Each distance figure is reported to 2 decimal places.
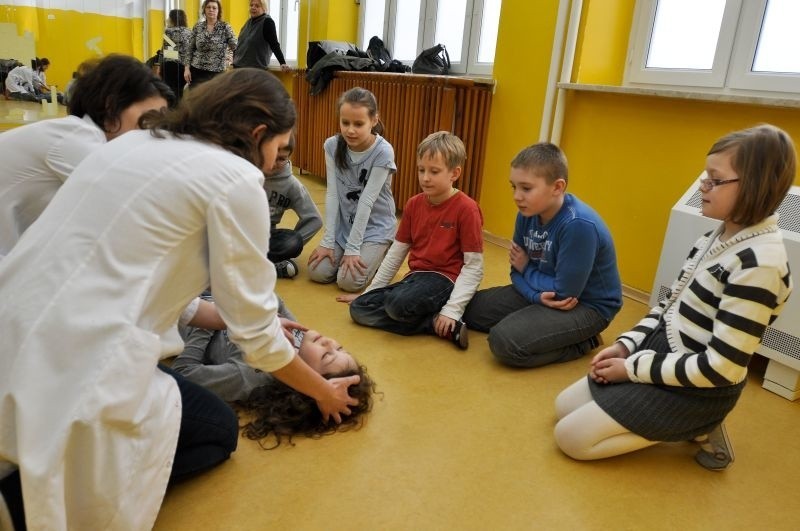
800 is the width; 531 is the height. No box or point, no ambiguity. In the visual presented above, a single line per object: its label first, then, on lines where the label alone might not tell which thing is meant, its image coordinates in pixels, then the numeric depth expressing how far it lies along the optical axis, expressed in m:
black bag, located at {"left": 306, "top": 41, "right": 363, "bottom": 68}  4.76
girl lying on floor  1.51
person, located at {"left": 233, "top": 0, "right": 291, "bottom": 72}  4.63
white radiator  1.82
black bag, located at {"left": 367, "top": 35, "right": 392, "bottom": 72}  4.77
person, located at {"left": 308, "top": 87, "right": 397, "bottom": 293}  2.60
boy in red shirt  2.13
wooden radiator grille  3.48
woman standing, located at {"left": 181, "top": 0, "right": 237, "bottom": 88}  4.70
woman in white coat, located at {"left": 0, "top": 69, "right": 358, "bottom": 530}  0.87
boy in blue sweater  1.90
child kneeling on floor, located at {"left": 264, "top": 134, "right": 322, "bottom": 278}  2.74
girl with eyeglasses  1.29
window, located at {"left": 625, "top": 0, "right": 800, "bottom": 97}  2.30
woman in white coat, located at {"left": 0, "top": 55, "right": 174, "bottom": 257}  1.40
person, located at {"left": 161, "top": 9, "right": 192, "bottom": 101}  4.86
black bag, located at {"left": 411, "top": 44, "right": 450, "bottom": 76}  4.04
